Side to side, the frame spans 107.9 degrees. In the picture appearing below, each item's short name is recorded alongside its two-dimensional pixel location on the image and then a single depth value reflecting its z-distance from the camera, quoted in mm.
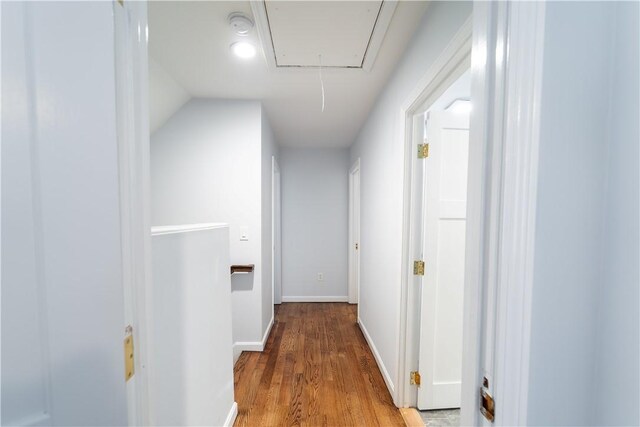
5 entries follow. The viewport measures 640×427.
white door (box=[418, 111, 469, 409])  1512
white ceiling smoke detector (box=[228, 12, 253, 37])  1271
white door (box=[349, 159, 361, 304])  3397
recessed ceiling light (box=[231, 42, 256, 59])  1488
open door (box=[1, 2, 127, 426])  325
